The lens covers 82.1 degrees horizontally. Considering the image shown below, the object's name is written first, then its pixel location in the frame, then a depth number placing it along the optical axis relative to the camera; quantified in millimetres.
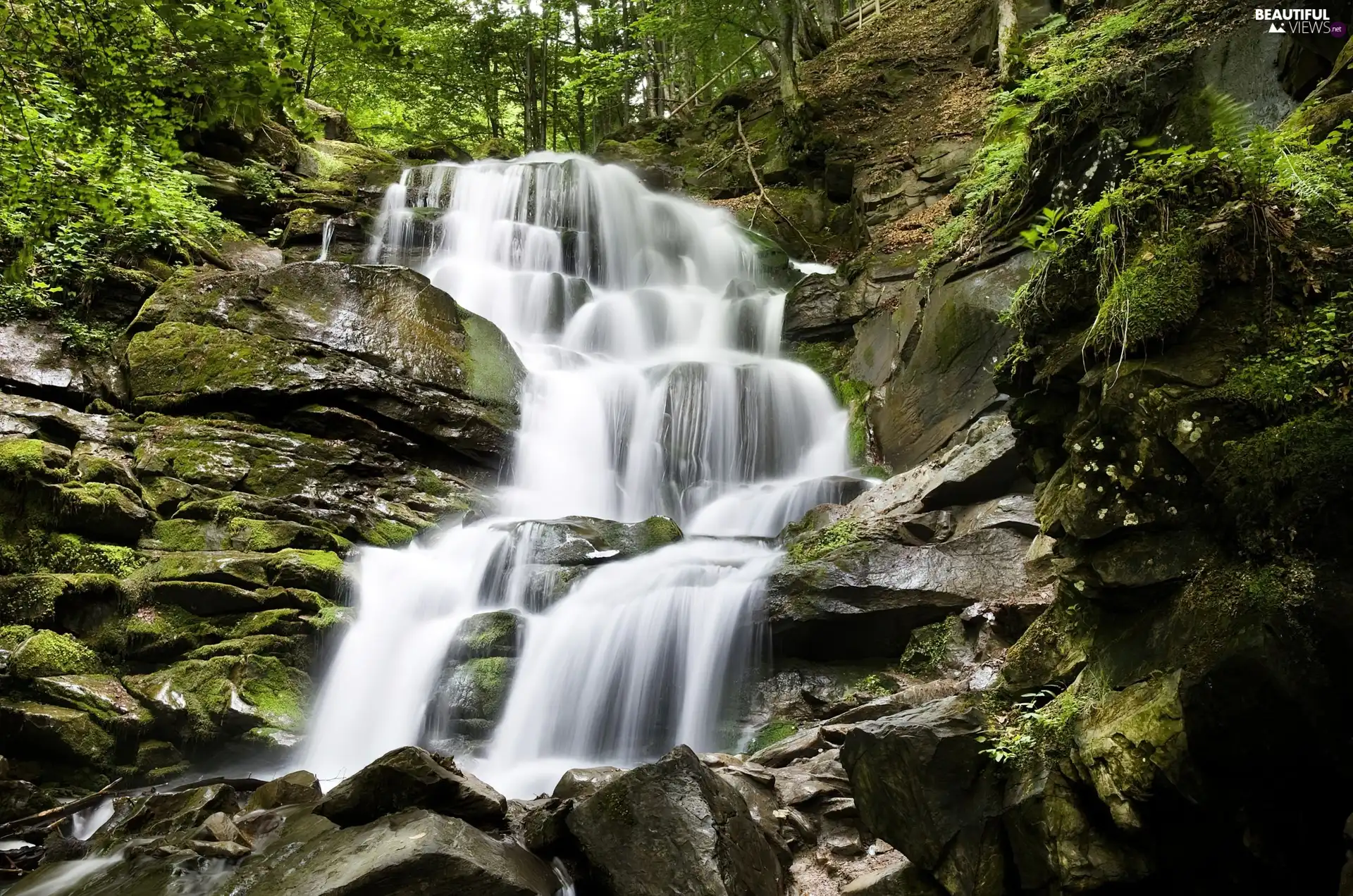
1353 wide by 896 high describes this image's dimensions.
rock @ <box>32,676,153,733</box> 6398
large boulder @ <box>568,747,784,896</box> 3945
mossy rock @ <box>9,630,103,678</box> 6453
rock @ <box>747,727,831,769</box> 5527
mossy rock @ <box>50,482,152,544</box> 7598
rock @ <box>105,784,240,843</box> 5188
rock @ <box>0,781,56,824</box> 5500
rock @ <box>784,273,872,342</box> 13586
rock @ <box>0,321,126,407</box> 9359
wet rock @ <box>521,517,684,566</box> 8938
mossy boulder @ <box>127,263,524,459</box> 10297
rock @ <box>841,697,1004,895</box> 3488
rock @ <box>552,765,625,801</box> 5113
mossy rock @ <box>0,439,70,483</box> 7465
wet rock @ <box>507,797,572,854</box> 4527
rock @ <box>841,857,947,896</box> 3635
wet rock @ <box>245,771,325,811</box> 5434
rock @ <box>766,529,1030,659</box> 6773
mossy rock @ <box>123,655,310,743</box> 6770
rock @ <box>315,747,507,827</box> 4586
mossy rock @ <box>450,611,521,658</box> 7820
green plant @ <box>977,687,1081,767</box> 3451
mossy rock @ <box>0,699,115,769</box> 6023
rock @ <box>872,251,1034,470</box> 9344
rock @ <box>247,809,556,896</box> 3723
